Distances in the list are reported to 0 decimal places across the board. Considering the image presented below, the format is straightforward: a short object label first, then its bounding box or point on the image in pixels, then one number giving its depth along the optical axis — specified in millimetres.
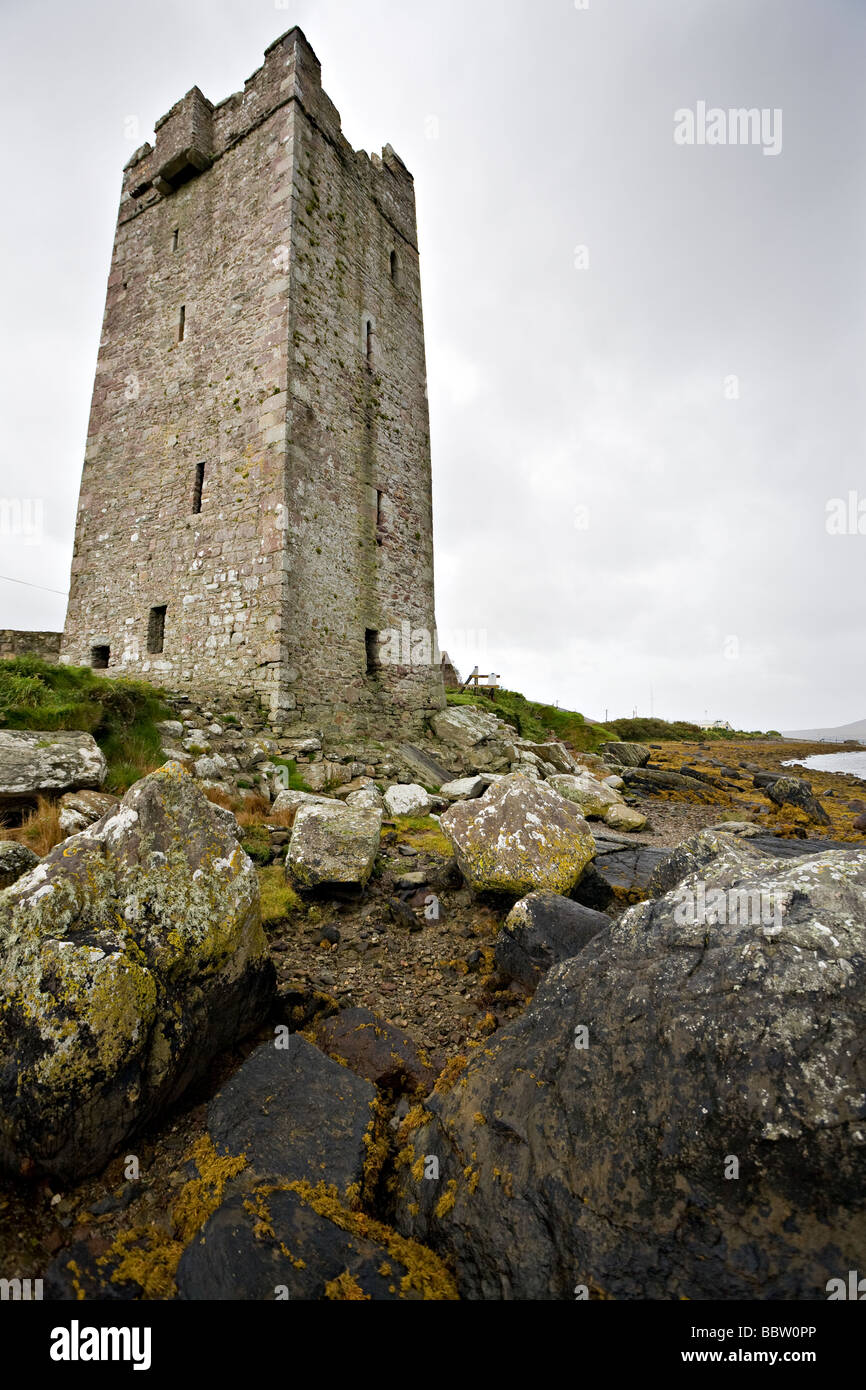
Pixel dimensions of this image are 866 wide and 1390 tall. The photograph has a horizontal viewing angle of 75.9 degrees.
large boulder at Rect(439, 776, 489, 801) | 9859
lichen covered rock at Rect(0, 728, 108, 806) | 6066
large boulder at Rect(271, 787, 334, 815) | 7547
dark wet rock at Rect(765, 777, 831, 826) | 11438
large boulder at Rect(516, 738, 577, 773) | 14906
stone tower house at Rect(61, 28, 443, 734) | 11883
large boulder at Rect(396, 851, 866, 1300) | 1710
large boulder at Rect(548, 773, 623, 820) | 10203
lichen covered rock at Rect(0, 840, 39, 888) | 4449
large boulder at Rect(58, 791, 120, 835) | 5555
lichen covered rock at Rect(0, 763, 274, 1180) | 2381
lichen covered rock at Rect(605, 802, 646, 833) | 9609
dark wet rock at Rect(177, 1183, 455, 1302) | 1927
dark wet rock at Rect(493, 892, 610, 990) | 3760
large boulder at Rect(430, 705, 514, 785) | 13828
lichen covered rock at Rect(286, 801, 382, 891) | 5262
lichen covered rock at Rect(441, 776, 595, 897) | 4934
